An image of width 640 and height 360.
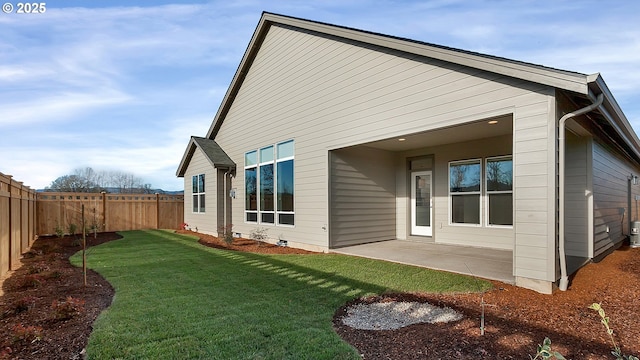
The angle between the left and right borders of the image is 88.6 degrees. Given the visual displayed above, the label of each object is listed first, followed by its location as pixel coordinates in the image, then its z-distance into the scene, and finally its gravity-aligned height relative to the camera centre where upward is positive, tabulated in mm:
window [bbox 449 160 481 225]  8219 -233
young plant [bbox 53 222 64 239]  12047 -1726
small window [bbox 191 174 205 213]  14371 -395
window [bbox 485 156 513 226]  7660 -200
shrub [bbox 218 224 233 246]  10156 -1690
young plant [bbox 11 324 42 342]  3113 -1434
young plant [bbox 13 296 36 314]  4098 -1524
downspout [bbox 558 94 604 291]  4660 -269
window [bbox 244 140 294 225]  9789 -20
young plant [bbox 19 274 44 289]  5258 -1577
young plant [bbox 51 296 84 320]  3725 -1450
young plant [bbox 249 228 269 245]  10180 -1624
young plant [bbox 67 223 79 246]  12692 -1742
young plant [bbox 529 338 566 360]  1354 -783
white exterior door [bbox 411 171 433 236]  9211 -599
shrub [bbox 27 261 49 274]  6188 -1649
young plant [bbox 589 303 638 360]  1496 -609
